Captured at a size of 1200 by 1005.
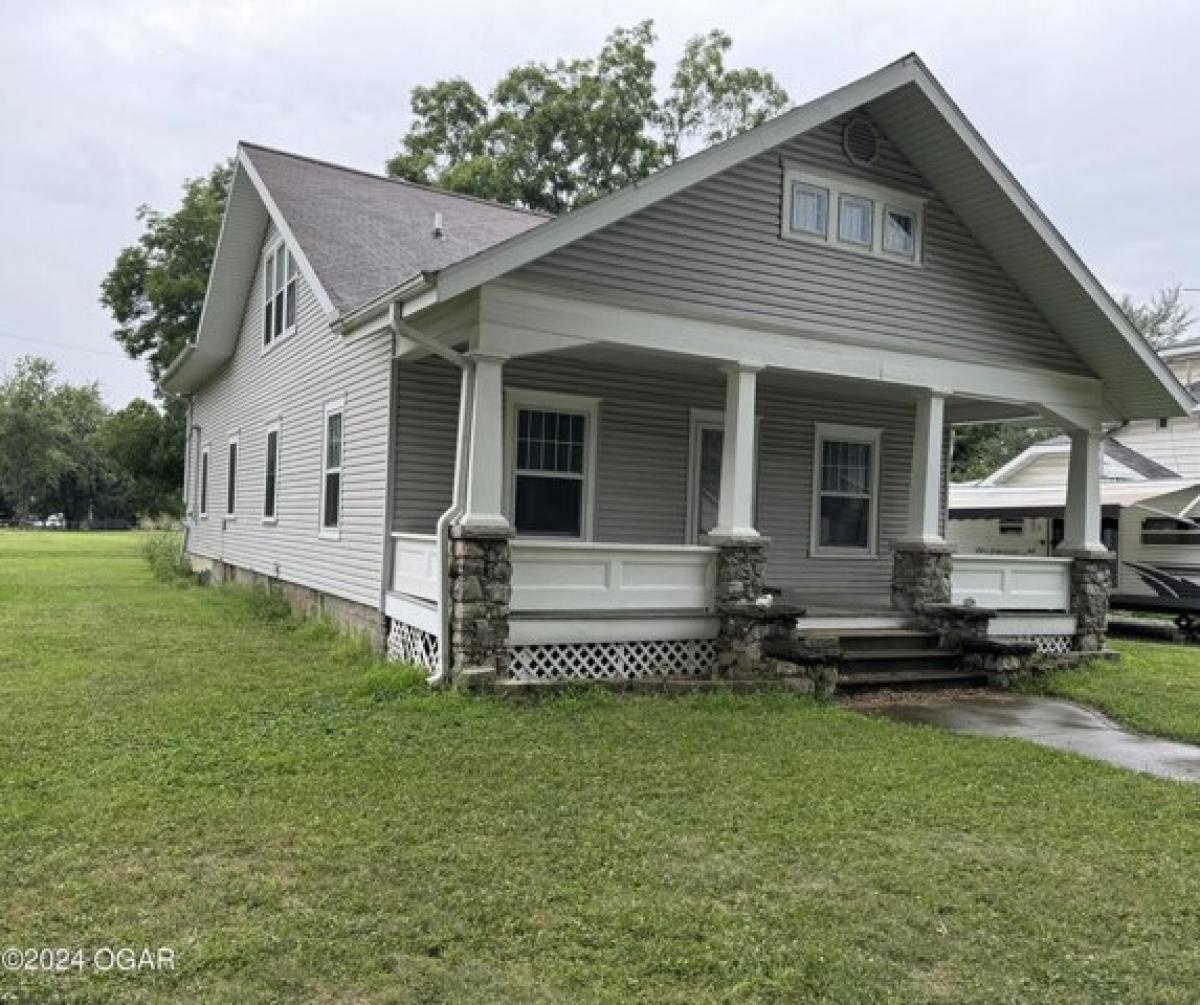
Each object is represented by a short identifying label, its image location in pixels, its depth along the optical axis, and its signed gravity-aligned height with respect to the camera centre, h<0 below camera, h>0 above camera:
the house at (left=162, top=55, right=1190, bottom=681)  8.22 +1.39
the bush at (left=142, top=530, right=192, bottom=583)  20.59 -1.58
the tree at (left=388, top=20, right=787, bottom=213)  29.61 +12.12
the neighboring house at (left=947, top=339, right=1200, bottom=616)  16.06 +0.45
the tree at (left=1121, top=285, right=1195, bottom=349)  37.69 +8.49
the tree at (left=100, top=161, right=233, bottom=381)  28.34 +6.26
